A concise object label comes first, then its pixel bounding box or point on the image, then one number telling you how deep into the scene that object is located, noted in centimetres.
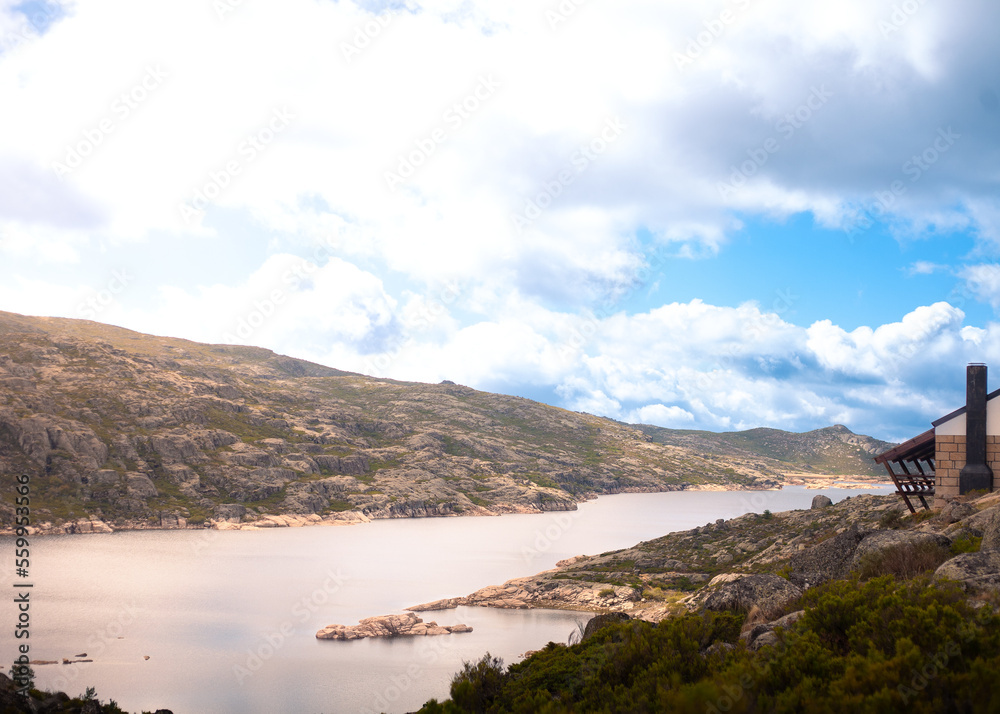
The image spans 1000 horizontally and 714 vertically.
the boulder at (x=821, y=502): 8979
